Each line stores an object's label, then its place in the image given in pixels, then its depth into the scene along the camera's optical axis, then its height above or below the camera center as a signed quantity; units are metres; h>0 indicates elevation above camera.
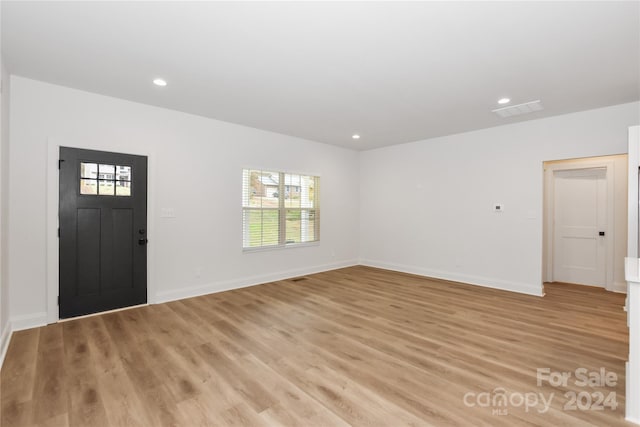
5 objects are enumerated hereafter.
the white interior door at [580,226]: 5.38 -0.23
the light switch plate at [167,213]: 4.35 -0.02
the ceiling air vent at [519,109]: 4.11 +1.52
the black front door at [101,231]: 3.64 -0.25
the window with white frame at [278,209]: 5.44 +0.08
